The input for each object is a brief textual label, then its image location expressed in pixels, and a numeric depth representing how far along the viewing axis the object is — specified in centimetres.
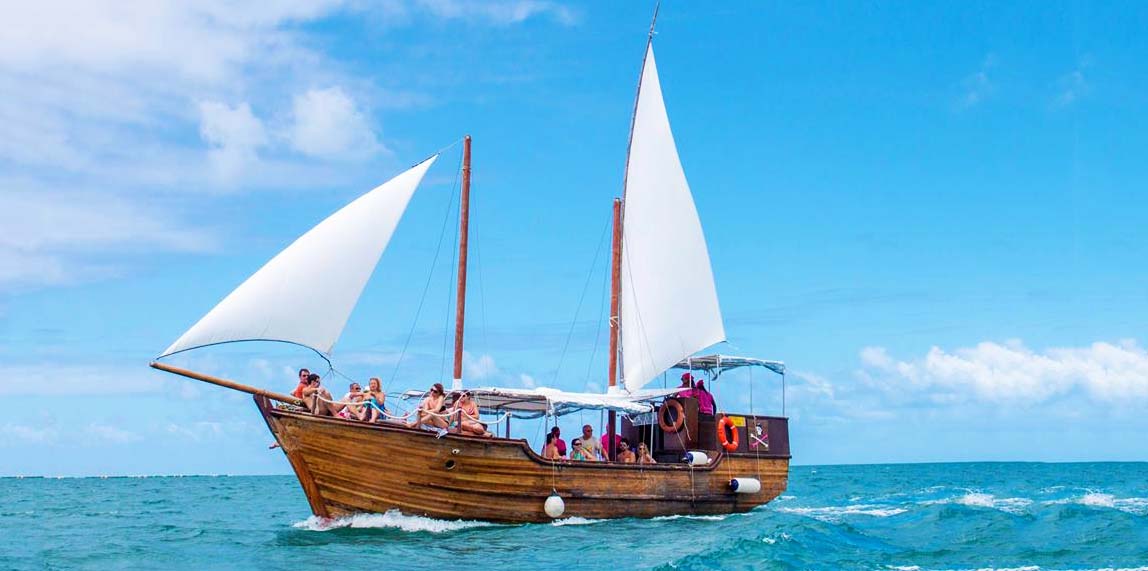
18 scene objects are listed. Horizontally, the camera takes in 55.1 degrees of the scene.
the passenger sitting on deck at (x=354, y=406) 2228
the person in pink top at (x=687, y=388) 2825
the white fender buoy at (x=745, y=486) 2797
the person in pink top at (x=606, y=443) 2811
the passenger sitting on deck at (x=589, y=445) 2588
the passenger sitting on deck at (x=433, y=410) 2220
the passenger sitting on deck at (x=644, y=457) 2602
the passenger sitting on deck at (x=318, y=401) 2223
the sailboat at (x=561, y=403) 2222
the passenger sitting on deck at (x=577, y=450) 2592
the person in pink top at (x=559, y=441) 2545
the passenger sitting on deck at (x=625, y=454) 2622
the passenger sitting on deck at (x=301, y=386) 2278
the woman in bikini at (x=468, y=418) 2248
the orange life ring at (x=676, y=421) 2788
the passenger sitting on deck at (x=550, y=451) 2480
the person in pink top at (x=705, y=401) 2858
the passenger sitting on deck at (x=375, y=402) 2230
